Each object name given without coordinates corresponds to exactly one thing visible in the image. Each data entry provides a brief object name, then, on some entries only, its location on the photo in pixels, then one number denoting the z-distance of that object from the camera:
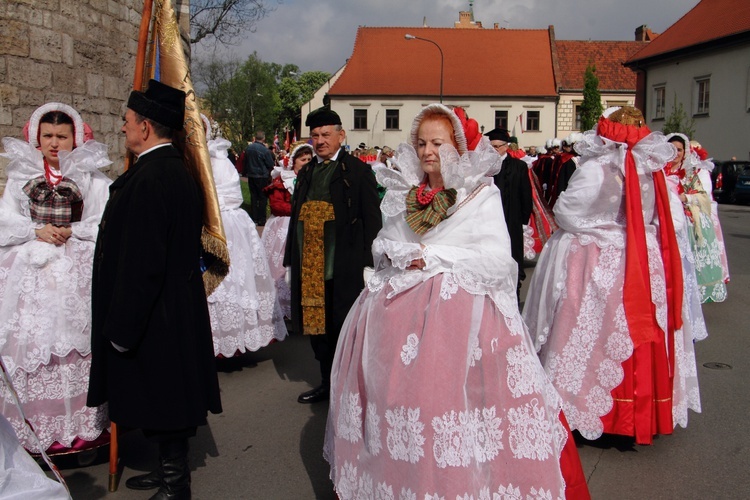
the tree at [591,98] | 42.47
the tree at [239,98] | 40.94
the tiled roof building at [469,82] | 50.31
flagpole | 3.80
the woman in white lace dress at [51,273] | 3.97
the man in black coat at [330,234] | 4.96
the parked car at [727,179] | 25.98
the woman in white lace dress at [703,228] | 8.52
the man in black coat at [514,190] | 8.00
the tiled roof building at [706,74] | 31.91
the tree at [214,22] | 24.38
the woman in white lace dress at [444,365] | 2.84
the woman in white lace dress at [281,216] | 7.22
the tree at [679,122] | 30.97
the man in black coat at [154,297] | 3.21
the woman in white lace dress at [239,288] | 5.94
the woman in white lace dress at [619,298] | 4.32
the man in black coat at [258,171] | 16.05
